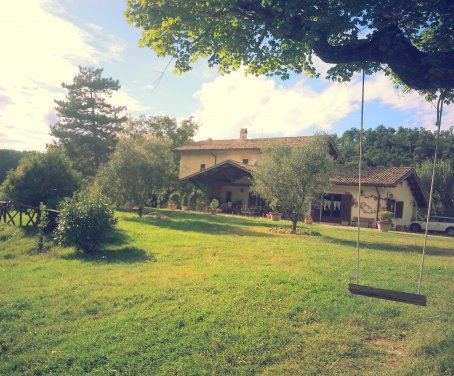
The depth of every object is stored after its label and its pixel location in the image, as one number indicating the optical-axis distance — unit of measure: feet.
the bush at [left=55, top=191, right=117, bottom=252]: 38.47
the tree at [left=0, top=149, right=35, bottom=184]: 144.46
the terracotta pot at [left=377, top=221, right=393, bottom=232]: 76.79
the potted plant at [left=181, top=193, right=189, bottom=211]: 105.51
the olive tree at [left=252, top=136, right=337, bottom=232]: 55.31
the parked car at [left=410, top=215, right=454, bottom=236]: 88.69
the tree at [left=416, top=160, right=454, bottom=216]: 113.19
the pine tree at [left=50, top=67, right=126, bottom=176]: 134.92
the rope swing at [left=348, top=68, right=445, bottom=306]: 13.99
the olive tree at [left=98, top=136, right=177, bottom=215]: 69.31
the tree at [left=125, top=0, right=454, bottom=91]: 15.07
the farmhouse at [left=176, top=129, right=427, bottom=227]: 85.61
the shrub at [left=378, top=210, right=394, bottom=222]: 76.59
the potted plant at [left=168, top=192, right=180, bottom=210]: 108.04
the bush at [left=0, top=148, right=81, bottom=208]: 56.90
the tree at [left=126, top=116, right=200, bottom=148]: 158.20
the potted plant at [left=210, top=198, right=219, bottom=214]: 93.20
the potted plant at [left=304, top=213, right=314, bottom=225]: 81.74
